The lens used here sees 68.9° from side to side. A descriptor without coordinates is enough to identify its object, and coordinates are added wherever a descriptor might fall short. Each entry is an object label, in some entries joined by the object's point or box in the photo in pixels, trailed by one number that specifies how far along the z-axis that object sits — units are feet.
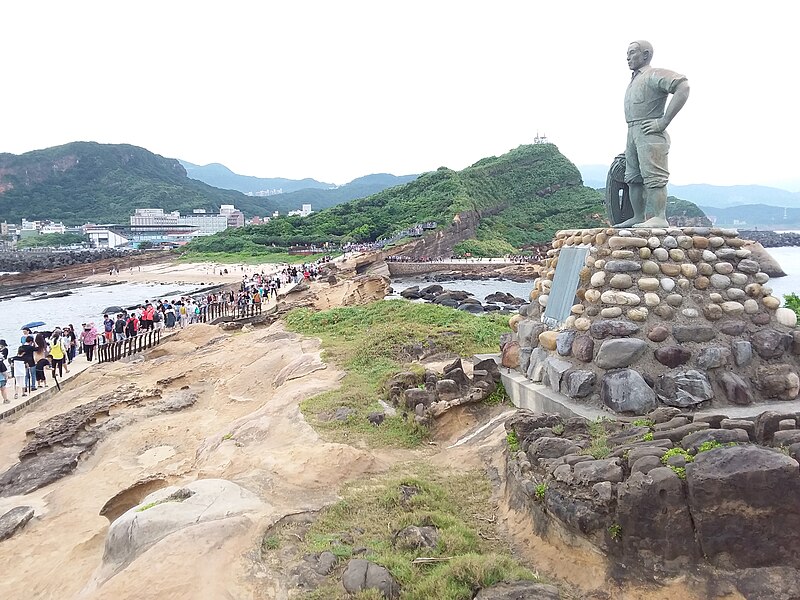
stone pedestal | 20.83
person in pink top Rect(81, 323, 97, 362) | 59.21
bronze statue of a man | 24.93
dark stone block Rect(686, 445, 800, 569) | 12.35
